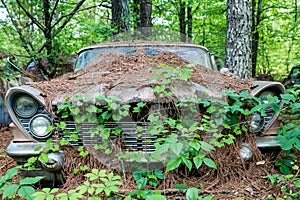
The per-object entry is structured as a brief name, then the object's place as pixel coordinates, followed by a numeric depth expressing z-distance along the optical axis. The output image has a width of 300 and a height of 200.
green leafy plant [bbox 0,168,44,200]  1.59
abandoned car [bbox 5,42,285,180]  2.05
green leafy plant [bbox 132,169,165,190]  2.04
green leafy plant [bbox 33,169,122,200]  1.62
